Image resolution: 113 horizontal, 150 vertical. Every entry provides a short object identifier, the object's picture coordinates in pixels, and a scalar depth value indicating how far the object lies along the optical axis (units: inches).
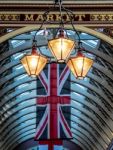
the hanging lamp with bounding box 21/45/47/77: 259.1
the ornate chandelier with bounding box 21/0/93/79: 250.0
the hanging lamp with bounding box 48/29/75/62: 249.4
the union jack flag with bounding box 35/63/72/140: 395.5
